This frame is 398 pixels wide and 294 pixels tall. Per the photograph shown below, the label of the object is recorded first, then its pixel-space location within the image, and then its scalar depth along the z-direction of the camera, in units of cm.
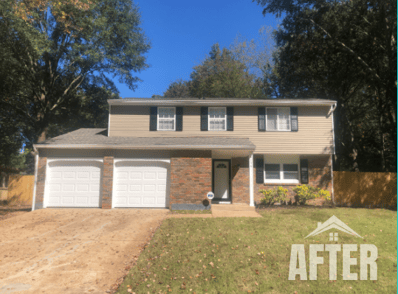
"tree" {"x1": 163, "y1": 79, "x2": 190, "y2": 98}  3691
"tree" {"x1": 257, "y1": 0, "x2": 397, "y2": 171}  1616
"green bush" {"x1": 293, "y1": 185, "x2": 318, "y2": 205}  1373
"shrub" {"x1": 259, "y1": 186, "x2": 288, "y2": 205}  1370
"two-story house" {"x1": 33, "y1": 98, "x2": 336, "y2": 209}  1188
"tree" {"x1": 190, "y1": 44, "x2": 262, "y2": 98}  2755
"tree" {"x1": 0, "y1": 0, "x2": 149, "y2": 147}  1555
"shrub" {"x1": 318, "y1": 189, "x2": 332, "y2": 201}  1378
